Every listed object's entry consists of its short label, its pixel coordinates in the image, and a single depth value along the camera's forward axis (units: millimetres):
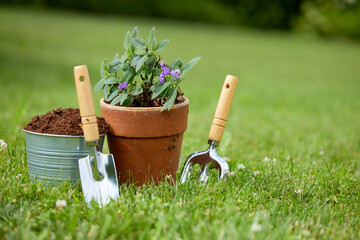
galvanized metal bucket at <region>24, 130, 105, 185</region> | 1226
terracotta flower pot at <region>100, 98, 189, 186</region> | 1244
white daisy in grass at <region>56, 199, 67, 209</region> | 1141
